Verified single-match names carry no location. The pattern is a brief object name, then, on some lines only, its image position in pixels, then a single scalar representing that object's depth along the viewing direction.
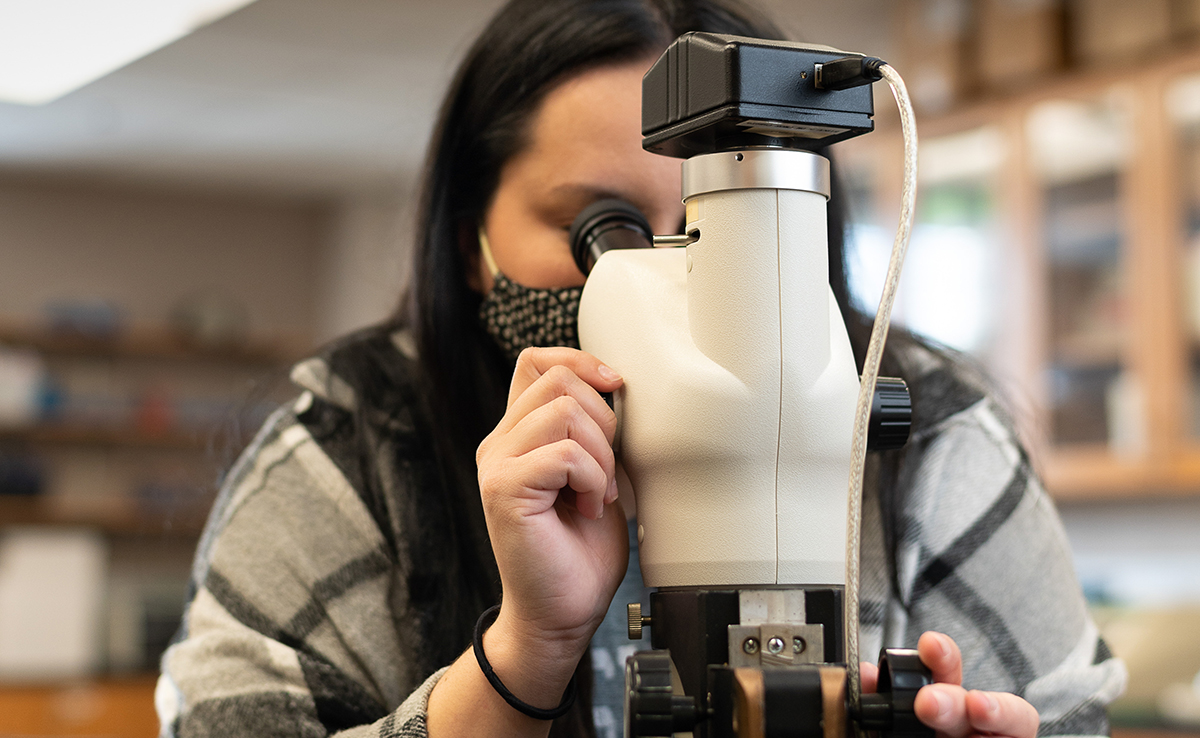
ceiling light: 3.17
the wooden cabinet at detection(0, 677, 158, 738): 4.59
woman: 0.81
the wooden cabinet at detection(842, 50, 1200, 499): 2.88
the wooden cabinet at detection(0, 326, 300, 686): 4.86
